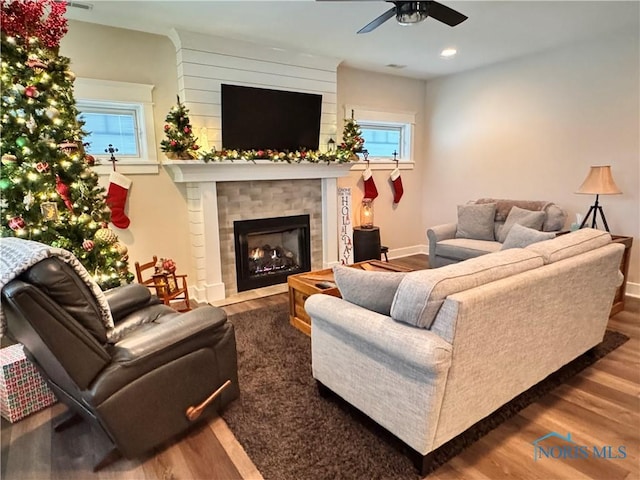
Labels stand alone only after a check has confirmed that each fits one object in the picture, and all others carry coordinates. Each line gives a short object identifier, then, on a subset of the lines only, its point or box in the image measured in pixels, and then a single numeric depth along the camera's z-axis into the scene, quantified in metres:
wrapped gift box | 2.03
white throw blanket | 1.37
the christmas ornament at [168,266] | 3.33
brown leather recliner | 1.41
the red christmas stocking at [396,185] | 5.54
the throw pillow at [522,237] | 2.96
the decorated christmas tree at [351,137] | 4.63
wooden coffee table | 3.03
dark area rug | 1.71
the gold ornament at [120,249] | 2.93
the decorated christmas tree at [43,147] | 2.42
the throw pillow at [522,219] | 3.97
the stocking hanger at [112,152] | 3.49
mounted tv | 3.83
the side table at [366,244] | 4.91
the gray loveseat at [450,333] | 1.54
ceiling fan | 2.40
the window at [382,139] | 5.38
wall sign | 4.92
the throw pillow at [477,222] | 4.45
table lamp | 3.55
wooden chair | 3.28
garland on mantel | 3.71
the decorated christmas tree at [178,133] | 3.47
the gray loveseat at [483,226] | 4.00
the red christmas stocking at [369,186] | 5.23
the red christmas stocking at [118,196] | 3.47
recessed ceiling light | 4.18
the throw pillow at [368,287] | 1.79
